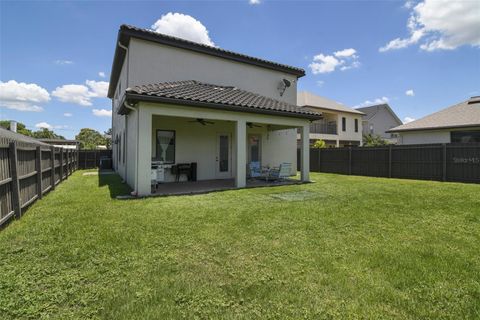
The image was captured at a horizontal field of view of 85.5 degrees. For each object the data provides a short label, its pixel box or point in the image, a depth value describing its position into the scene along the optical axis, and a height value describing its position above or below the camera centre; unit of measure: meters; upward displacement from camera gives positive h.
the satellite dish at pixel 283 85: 15.62 +4.07
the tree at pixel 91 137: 58.65 +4.21
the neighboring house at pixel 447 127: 16.77 +1.65
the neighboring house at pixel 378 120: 36.59 +4.47
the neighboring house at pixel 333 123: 25.28 +3.08
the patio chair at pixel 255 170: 13.05 -0.87
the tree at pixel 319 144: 20.89 +0.65
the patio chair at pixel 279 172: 12.17 -0.94
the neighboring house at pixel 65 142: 34.59 +1.67
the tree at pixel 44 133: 52.96 +4.48
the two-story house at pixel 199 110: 8.75 +1.66
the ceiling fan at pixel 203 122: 12.02 +1.48
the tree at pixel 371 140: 29.48 +1.34
